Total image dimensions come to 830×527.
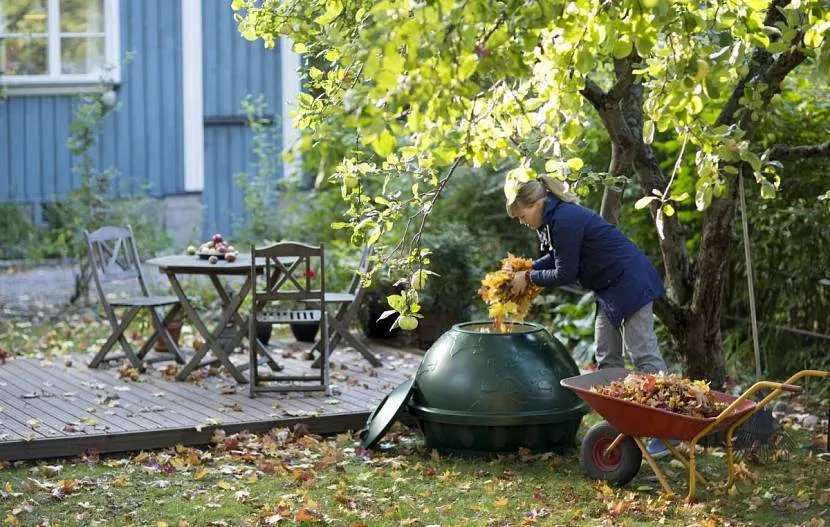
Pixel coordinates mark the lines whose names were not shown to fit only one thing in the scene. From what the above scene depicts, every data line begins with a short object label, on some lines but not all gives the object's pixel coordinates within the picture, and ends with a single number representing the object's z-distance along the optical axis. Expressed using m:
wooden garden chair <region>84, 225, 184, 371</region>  8.91
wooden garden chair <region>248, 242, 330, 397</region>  8.04
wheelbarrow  5.86
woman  6.81
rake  6.76
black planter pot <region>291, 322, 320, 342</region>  10.32
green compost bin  6.84
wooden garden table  8.41
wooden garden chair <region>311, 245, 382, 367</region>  9.00
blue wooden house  14.97
